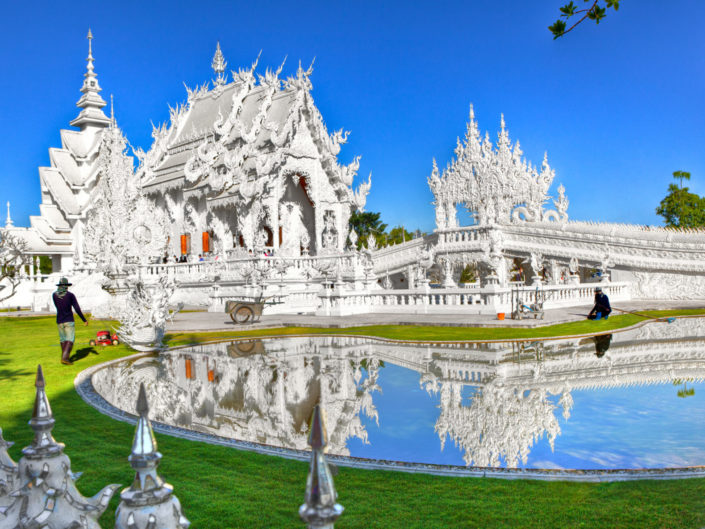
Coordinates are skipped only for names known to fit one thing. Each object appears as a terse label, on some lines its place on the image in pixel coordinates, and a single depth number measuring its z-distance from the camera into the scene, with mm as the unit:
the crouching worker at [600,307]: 17531
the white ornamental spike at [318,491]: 1898
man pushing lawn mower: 11016
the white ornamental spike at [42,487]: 2889
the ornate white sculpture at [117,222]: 28078
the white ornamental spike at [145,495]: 2363
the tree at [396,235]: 67669
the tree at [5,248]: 16375
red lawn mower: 14078
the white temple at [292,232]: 25203
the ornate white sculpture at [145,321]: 12906
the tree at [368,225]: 66375
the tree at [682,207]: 51188
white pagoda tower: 42000
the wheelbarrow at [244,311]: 17759
